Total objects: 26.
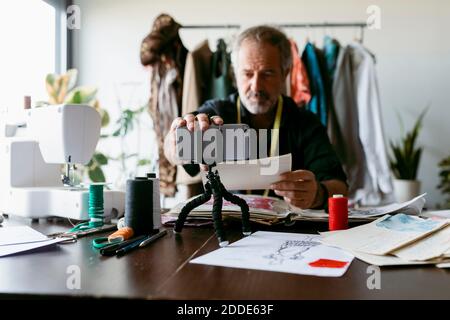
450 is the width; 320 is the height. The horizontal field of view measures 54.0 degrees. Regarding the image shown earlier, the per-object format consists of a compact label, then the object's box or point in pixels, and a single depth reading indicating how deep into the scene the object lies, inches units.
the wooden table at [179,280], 22.0
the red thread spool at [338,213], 39.4
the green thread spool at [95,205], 41.5
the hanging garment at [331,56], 92.4
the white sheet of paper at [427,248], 28.5
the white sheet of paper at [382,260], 27.5
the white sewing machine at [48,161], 45.6
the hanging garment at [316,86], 90.0
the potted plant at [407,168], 93.1
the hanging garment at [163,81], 92.4
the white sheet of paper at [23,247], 30.0
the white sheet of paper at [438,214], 45.7
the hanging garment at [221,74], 91.1
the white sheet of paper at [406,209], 43.8
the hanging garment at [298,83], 88.4
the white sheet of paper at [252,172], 41.4
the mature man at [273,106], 66.4
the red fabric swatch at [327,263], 27.1
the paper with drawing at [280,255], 26.4
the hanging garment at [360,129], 87.1
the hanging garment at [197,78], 90.5
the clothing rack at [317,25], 101.7
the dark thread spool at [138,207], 36.9
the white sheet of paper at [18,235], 33.4
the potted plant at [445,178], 95.2
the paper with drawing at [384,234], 31.1
